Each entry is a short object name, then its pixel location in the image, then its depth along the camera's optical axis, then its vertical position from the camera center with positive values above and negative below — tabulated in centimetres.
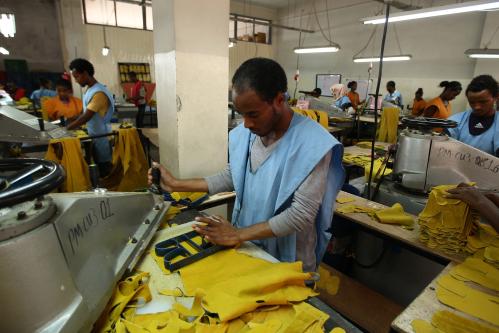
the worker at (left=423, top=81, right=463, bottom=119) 428 -8
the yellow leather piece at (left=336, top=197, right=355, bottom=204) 216 -74
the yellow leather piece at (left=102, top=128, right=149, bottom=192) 311 -72
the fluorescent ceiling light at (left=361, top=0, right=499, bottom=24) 251 +81
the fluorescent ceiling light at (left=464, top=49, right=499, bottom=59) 526 +81
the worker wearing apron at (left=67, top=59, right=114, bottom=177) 325 -22
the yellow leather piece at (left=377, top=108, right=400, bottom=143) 501 -45
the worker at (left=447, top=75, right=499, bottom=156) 233 -17
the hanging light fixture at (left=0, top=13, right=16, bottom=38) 239 +53
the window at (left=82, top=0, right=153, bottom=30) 854 +231
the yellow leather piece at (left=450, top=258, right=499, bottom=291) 122 -73
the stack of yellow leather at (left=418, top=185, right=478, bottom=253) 140 -59
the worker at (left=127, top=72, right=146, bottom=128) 650 -17
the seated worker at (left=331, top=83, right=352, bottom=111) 729 -6
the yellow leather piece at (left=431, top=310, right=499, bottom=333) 100 -75
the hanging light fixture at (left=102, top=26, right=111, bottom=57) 804 +113
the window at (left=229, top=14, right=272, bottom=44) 1060 +245
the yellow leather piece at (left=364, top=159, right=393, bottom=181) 234 -62
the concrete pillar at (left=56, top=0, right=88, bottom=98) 816 +163
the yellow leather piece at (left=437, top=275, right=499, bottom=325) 107 -75
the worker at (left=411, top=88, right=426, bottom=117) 697 -15
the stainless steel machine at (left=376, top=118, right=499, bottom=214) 180 -40
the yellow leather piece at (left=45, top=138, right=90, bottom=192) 259 -59
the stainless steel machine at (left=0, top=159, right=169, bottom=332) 62 -39
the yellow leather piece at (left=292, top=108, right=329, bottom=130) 472 -32
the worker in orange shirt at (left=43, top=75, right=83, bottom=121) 448 -21
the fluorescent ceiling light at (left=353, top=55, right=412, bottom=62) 713 +96
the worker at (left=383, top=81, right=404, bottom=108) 809 +3
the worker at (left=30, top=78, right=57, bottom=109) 615 -3
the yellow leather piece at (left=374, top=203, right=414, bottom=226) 180 -71
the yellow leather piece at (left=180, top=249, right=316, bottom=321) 86 -59
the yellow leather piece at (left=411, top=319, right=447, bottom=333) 100 -76
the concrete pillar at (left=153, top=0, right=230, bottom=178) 186 +7
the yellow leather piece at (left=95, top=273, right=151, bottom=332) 87 -63
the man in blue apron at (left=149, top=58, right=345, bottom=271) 117 -33
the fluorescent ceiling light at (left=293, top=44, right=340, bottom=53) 730 +115
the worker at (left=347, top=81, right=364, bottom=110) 743 -3
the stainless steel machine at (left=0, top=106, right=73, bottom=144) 224 -31
